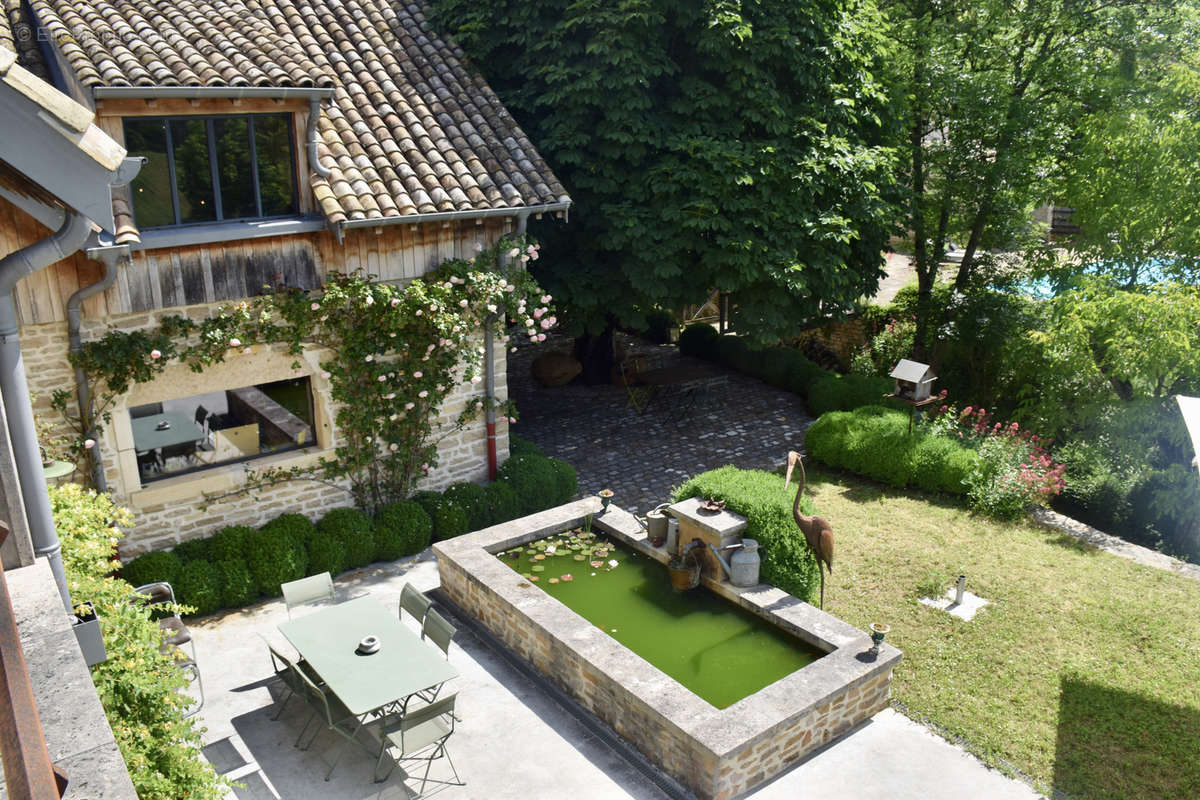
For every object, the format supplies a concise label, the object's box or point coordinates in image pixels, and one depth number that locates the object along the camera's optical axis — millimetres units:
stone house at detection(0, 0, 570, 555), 9594
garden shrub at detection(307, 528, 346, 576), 11047
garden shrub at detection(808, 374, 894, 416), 16875
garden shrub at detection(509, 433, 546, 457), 13612
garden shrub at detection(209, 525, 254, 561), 10531
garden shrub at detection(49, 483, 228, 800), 5496
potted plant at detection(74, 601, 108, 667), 5062
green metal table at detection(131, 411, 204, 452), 10875
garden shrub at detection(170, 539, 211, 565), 10430
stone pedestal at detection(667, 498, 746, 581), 9766
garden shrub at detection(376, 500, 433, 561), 11547
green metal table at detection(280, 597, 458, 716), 7535
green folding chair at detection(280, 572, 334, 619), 9117
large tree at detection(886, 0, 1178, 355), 16531
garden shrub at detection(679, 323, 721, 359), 20703
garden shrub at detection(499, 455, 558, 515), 12852
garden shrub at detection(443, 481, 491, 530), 12320
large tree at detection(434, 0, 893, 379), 13383
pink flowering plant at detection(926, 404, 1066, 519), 13062
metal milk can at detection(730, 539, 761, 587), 9656
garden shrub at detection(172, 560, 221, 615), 10031
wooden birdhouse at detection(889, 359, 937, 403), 13250
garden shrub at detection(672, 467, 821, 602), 9836
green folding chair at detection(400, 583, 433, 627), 9055
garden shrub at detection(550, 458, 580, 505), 13250
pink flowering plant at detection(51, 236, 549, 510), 10219
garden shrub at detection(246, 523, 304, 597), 10578
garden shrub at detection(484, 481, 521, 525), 12539
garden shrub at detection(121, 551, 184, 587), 10000
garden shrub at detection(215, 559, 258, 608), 10320
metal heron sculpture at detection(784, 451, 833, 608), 9391
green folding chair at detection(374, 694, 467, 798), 7594
